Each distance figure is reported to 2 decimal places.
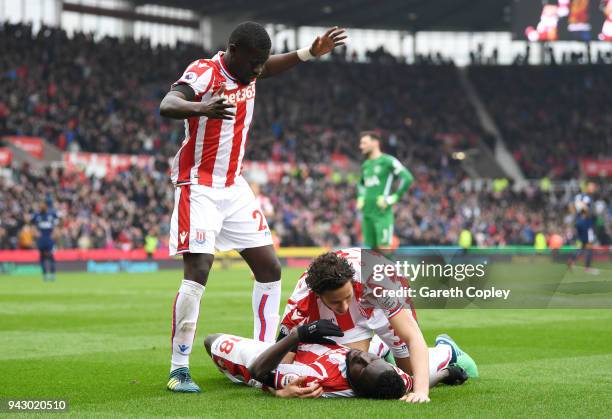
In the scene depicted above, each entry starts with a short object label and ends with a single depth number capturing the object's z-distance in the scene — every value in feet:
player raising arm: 45.75
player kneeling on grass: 39.27
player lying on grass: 40.24
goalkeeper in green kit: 106.11
